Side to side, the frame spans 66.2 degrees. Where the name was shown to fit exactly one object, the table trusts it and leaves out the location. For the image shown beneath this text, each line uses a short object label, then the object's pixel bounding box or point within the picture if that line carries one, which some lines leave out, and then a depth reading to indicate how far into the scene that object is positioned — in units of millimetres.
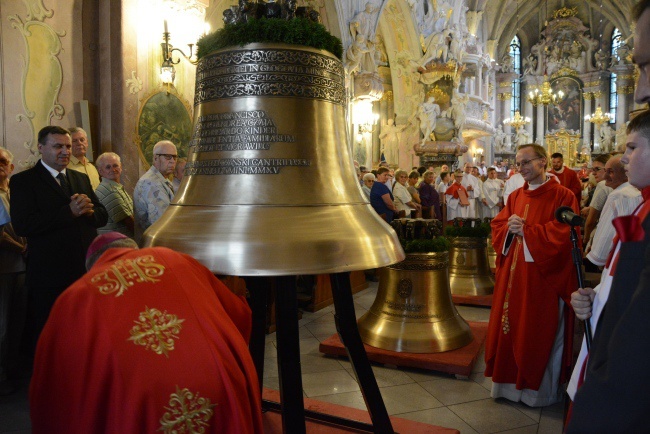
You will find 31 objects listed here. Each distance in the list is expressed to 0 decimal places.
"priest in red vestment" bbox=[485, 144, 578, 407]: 3525
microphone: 2059
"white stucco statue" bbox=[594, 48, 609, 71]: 34531
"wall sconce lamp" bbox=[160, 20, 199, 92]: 5684
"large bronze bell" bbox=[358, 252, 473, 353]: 4402
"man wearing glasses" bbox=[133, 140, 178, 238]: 4297
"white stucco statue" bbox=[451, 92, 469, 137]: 17062
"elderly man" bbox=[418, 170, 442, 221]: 10008
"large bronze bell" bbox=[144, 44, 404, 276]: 1595
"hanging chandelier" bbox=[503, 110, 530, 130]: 30803
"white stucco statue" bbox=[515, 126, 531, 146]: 33938
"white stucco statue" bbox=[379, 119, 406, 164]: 16953
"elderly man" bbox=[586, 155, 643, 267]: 2973
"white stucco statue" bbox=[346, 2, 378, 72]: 10648
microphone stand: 2012
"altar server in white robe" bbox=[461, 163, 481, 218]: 14094
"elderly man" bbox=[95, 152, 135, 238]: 4255
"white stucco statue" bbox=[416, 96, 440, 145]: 16453
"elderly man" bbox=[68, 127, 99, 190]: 4555
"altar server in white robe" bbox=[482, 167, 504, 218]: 14484
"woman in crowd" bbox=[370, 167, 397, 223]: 7852
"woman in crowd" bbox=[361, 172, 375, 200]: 9109
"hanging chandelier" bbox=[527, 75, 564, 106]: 26953
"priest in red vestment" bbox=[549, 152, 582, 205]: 8078
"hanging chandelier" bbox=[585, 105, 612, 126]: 32400
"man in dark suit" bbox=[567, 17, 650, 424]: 816
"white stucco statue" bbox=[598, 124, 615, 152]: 33531
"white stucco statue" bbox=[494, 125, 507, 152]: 32594
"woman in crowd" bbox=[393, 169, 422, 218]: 8922
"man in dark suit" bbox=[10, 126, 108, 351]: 3348
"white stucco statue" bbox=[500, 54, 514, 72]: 33531
